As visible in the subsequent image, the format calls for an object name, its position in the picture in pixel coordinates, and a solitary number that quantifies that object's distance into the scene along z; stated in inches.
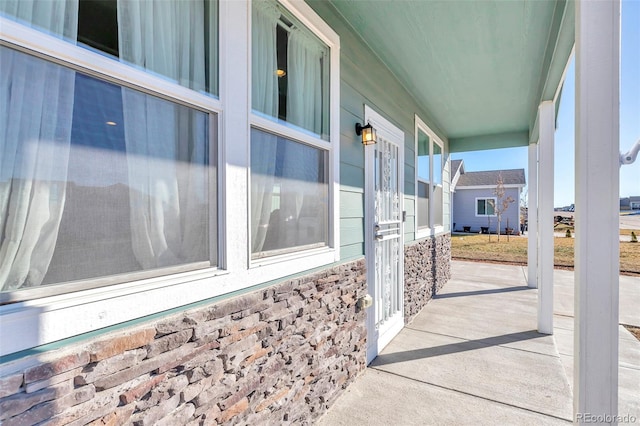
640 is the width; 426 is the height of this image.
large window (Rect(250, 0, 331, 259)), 70.9
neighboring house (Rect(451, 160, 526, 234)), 661.3
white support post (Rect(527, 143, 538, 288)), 201.0
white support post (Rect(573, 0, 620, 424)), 54.7
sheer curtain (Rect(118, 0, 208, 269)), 48.1
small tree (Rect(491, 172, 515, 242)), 603.2
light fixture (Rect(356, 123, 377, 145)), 108.7
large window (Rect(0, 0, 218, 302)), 37.5
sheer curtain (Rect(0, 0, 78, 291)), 36.4
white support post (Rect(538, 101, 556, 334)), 141.3
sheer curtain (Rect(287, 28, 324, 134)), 82.6
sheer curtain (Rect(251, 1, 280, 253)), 69.4
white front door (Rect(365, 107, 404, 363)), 118.0
